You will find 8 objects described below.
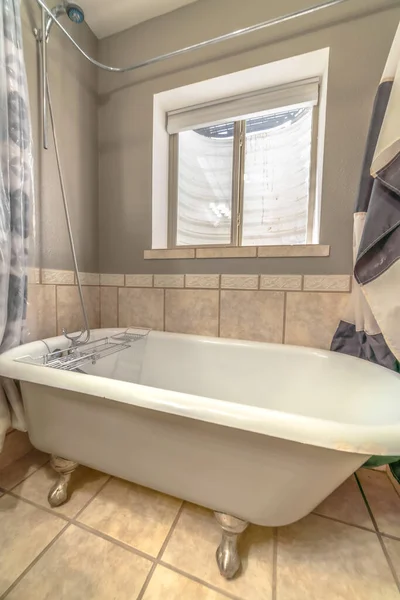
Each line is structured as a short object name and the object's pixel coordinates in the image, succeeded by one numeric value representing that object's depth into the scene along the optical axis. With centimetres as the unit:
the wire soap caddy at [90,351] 86
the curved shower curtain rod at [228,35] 92
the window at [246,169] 137
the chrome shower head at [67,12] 105
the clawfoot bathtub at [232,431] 49
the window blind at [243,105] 126
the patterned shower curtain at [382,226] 77
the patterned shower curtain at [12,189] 84
